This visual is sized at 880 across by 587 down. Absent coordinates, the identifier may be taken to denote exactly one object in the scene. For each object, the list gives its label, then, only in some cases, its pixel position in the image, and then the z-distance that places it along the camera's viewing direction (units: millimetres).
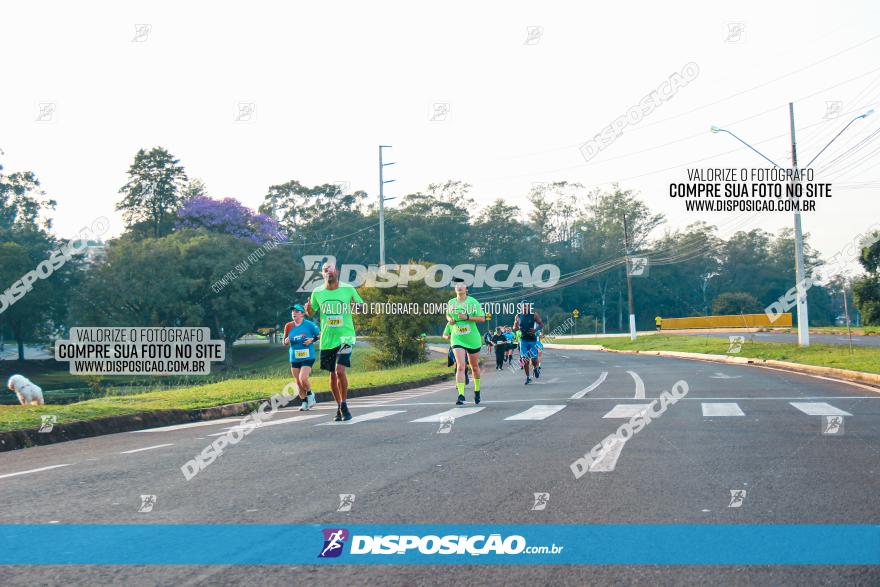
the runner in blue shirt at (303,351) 14578
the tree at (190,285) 57094
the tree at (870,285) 41781
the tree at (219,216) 74312
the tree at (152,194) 79375
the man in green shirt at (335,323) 11594
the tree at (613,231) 104875
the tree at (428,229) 99312
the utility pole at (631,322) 60188
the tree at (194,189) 81875
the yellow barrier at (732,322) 69375
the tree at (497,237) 106000
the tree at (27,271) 55869
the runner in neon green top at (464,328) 14562
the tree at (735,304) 87000
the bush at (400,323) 39875
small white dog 19938
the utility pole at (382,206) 49119
